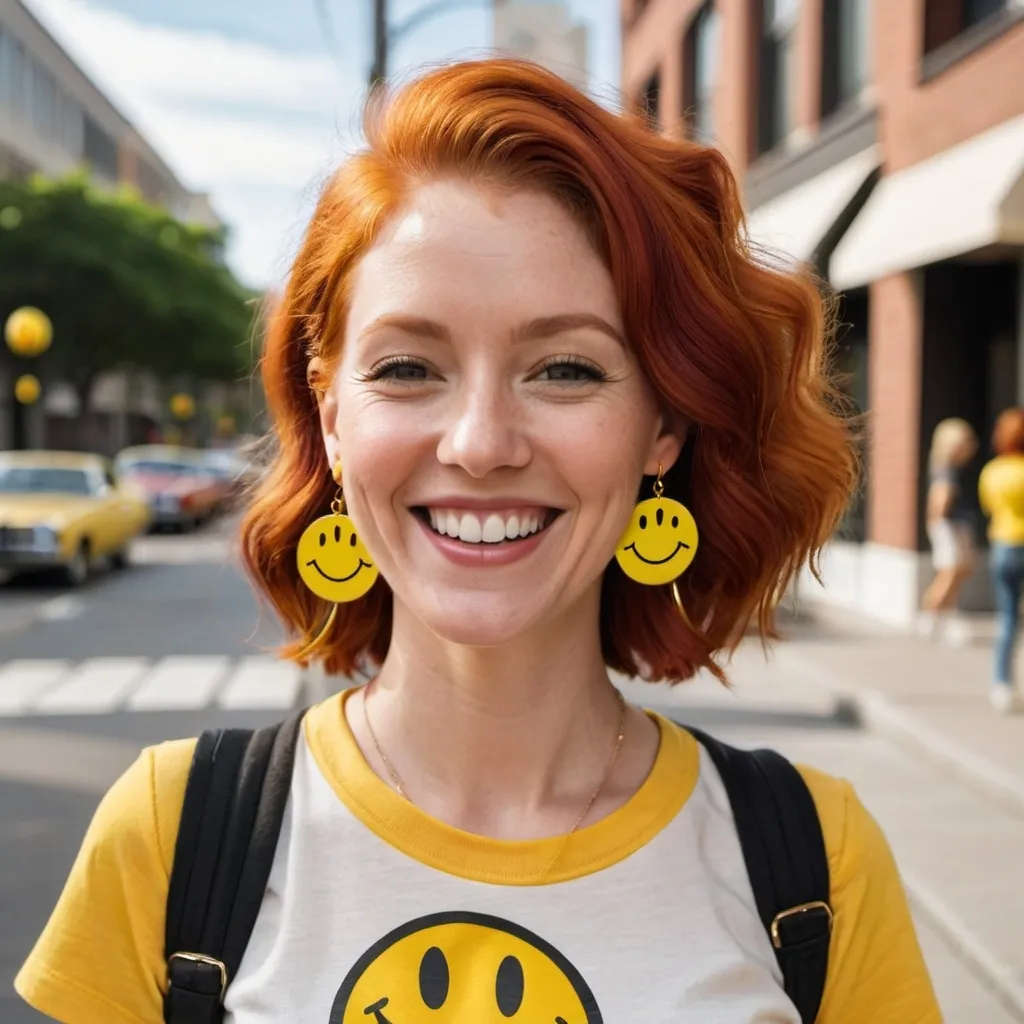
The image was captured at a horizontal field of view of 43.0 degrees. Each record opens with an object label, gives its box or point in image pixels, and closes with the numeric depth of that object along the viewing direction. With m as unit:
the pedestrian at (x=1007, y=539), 8.14
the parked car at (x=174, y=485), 26.03
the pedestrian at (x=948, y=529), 10.27
